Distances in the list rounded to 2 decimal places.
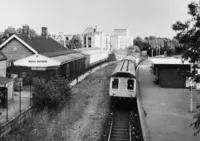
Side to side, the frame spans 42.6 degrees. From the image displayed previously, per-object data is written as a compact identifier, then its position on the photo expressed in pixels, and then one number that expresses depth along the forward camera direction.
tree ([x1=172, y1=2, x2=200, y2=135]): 8.30
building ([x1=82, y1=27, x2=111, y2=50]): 94.06
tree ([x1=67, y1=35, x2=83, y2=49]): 79.12
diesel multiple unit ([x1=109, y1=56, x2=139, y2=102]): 18.75
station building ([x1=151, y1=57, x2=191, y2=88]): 26.01
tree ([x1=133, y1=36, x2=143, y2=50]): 117.80
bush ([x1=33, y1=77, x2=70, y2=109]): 16.98
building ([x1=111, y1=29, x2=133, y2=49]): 141.88
